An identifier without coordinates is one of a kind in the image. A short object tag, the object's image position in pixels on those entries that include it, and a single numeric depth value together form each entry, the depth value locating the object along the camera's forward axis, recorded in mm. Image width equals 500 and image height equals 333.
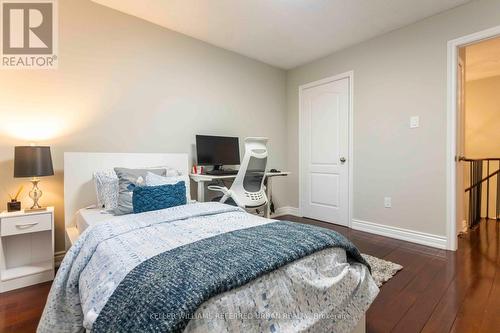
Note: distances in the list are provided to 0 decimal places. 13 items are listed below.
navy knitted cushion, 1873
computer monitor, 3104
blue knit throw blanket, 749
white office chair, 2623
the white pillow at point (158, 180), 2141
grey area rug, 2030
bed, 798
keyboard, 3044
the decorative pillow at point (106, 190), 2201
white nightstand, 1930
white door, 3568
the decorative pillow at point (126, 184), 2015
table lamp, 1935
